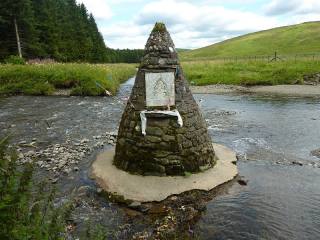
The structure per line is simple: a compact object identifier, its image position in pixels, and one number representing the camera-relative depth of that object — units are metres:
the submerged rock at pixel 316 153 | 9.24
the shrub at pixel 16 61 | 24.72
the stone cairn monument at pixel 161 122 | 6.85
